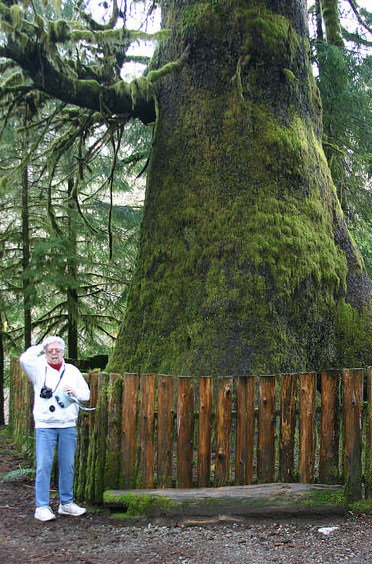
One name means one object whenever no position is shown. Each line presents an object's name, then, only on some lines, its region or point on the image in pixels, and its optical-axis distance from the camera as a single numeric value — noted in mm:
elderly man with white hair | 4898
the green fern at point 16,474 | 6039
